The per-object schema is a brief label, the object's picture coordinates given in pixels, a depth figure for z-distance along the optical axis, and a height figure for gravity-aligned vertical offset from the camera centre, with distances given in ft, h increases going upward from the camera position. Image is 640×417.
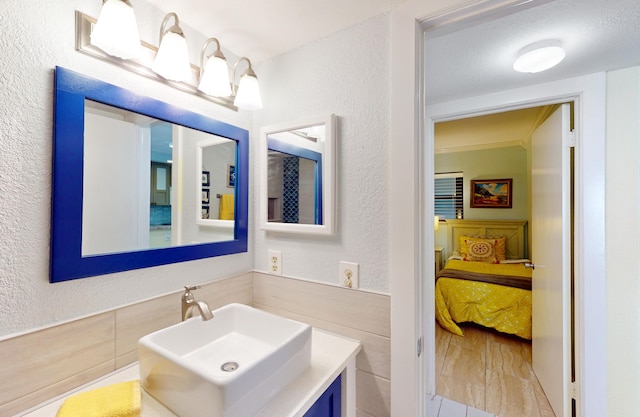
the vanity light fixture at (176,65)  2.64 +1.67
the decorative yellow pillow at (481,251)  12.57 -1.93
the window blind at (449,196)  14.84 +0.79
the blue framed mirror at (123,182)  2.50 +0.30
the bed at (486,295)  8.92 -2.95
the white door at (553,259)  5.28 -1.07
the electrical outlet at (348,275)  3.57 -0.88
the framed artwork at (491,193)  13.65 +0.88
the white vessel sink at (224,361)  2.09 -1.49
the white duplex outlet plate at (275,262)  4.25 -0.85
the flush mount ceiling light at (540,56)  4.10 +2.43
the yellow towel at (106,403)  2.05 -1.57
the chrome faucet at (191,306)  2.88 -1.10
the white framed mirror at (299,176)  3.70 +0.49
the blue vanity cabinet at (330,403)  2.72 -2.09
